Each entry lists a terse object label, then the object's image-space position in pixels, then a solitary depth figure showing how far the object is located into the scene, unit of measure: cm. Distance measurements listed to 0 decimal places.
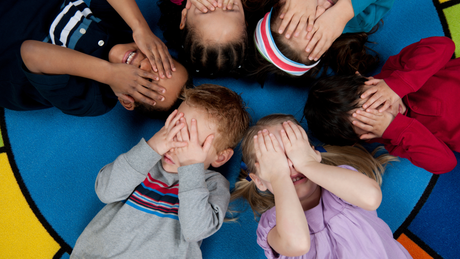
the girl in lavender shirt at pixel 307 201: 80
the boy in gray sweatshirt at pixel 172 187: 92
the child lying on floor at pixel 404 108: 97
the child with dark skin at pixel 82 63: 94
